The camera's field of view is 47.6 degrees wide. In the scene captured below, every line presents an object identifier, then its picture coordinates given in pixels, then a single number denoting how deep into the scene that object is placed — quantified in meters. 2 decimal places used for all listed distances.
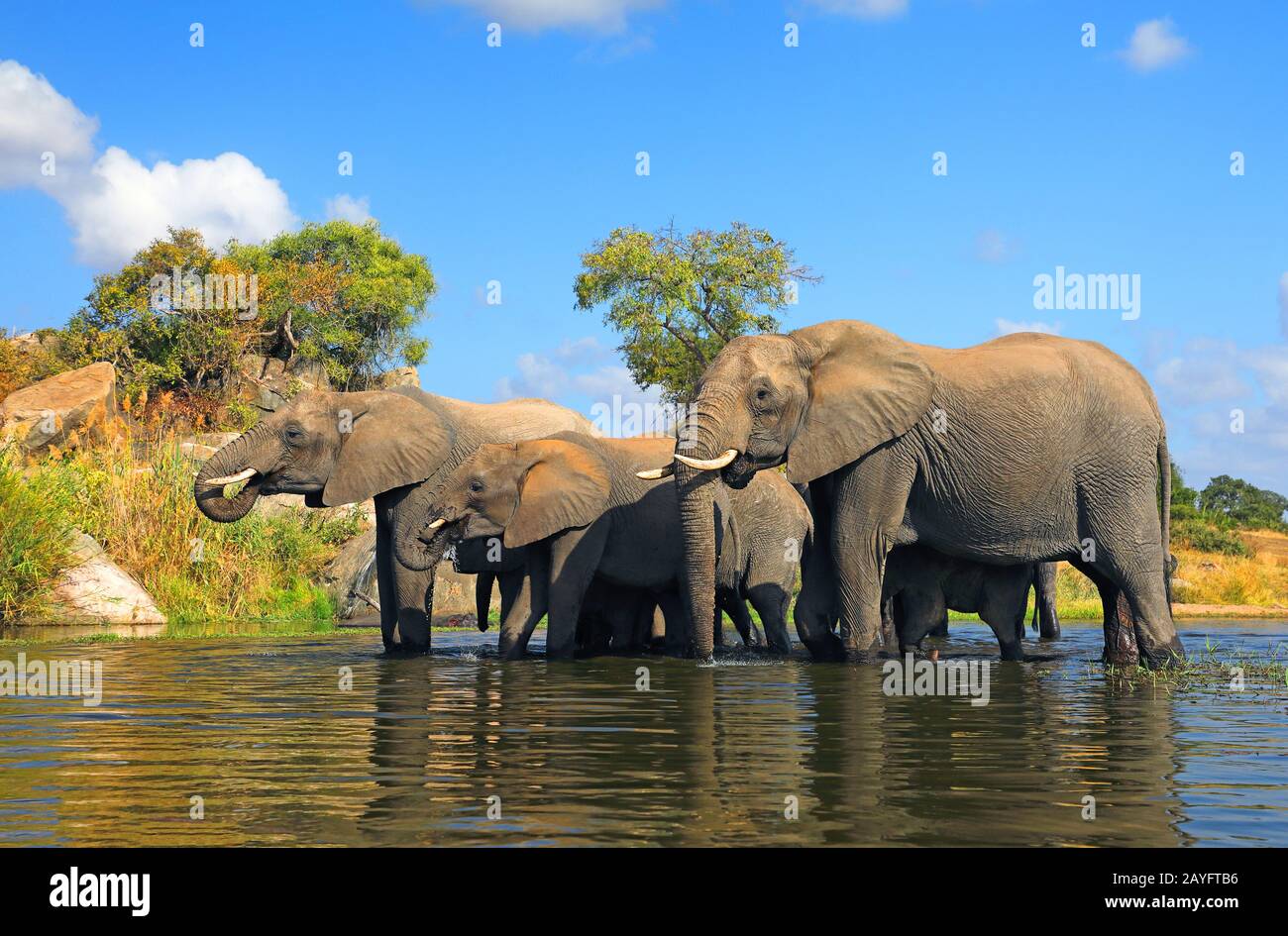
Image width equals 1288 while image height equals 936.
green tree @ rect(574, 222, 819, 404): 54.88
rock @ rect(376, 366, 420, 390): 61.64
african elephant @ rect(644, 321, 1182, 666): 12.98
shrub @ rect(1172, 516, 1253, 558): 37.44
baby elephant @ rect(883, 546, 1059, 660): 14.23
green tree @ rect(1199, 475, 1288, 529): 52.62
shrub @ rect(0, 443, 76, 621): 20.41
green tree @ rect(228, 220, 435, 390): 58.66
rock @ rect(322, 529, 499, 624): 23.58
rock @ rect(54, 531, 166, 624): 21.05
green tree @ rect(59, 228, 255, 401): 51.69
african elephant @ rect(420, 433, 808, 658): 14.27
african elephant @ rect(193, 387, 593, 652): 15.38
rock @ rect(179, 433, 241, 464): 30.15
